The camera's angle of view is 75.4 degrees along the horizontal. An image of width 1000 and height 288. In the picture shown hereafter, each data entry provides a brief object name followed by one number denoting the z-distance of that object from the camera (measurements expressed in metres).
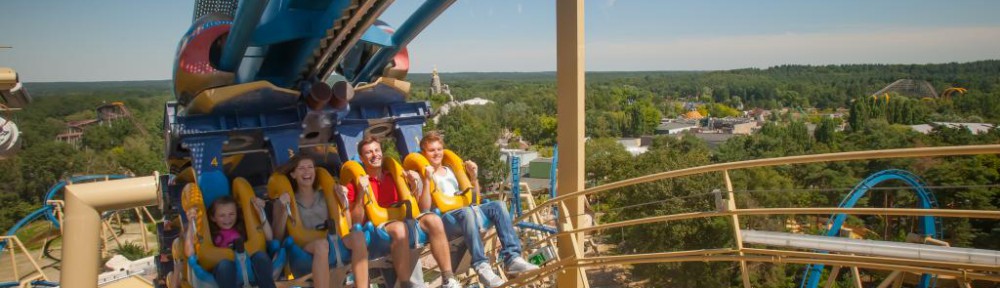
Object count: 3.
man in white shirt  4.06
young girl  3.56
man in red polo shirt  3.97
